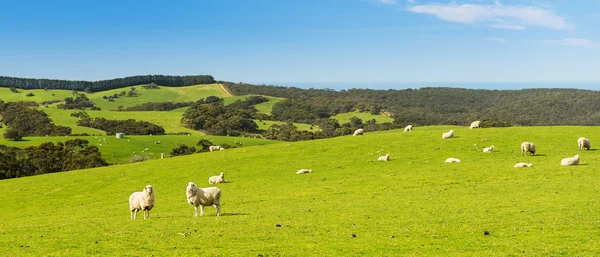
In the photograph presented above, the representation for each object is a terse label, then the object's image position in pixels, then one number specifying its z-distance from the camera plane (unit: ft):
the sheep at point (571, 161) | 118.62
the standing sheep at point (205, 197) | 81.00
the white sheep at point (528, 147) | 141.69
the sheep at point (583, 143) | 144.46
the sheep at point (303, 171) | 143.31
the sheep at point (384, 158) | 150.71
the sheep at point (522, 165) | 121.23
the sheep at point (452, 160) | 138.21
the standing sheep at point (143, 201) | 83.51
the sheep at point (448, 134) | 177.37
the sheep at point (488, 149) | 150.03
